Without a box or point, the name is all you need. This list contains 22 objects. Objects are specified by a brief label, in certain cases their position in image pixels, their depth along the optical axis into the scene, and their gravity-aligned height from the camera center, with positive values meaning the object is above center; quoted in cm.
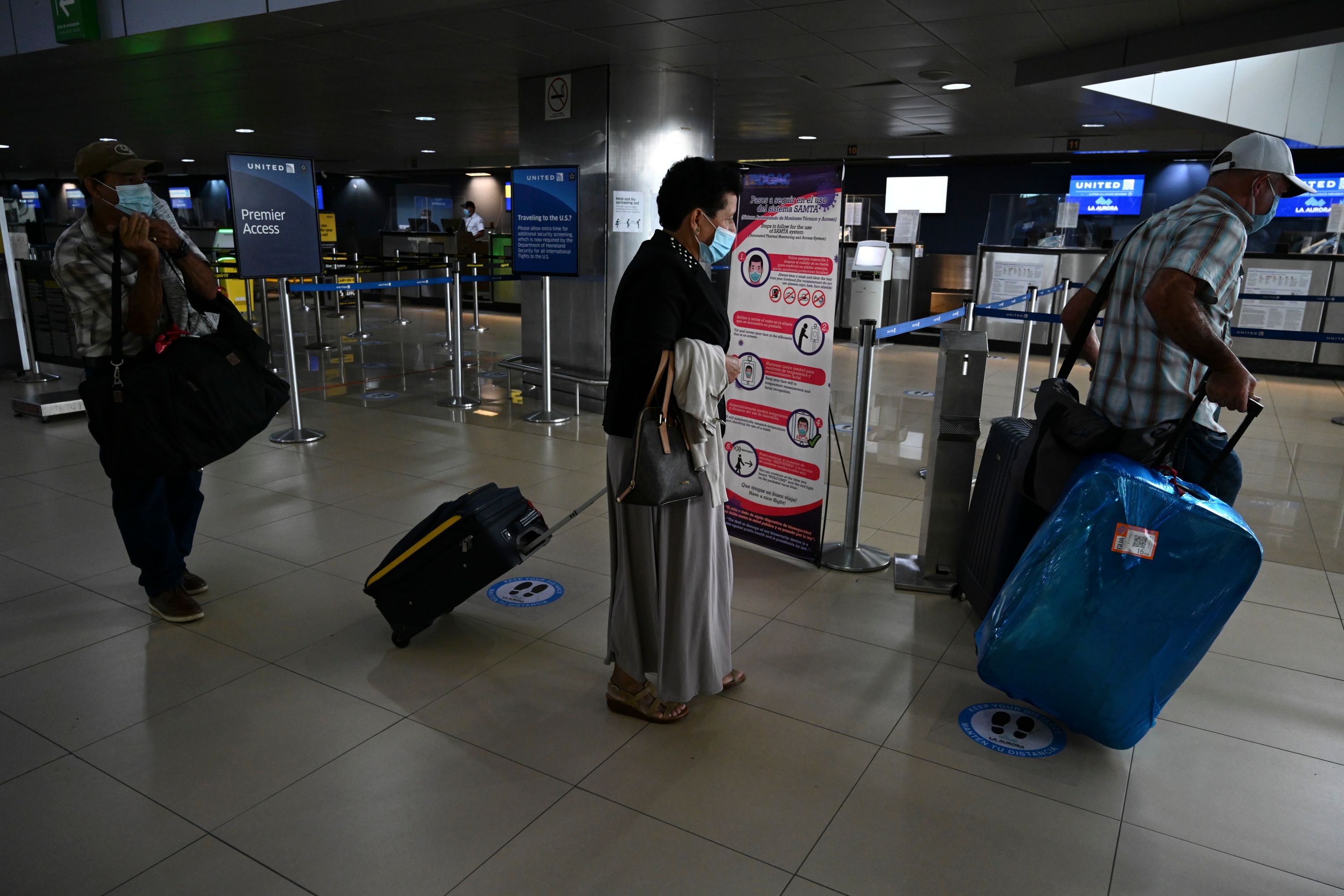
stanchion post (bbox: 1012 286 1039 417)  555 -74
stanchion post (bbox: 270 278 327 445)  595 -127
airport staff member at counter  1655 +42
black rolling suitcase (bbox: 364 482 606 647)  296 -111
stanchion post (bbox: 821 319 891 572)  372 -111
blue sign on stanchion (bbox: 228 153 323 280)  536 +17
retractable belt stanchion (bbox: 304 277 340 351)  1069 -129
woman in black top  227 -77
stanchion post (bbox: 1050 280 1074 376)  659 -67
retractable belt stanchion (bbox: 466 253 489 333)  1116 -89
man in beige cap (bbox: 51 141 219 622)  287 -17
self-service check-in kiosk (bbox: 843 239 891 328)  1085 -40
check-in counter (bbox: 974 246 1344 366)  941 -60
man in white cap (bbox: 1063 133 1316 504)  232 -15
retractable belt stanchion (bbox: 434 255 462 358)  734 -26
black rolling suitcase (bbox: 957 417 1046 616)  297 -97
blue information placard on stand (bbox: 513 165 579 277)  658 +19
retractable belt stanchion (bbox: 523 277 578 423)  670 -103
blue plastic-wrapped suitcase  215 -90
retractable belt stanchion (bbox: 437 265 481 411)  730 -100
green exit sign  638 +164
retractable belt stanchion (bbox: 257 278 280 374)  927 -90
